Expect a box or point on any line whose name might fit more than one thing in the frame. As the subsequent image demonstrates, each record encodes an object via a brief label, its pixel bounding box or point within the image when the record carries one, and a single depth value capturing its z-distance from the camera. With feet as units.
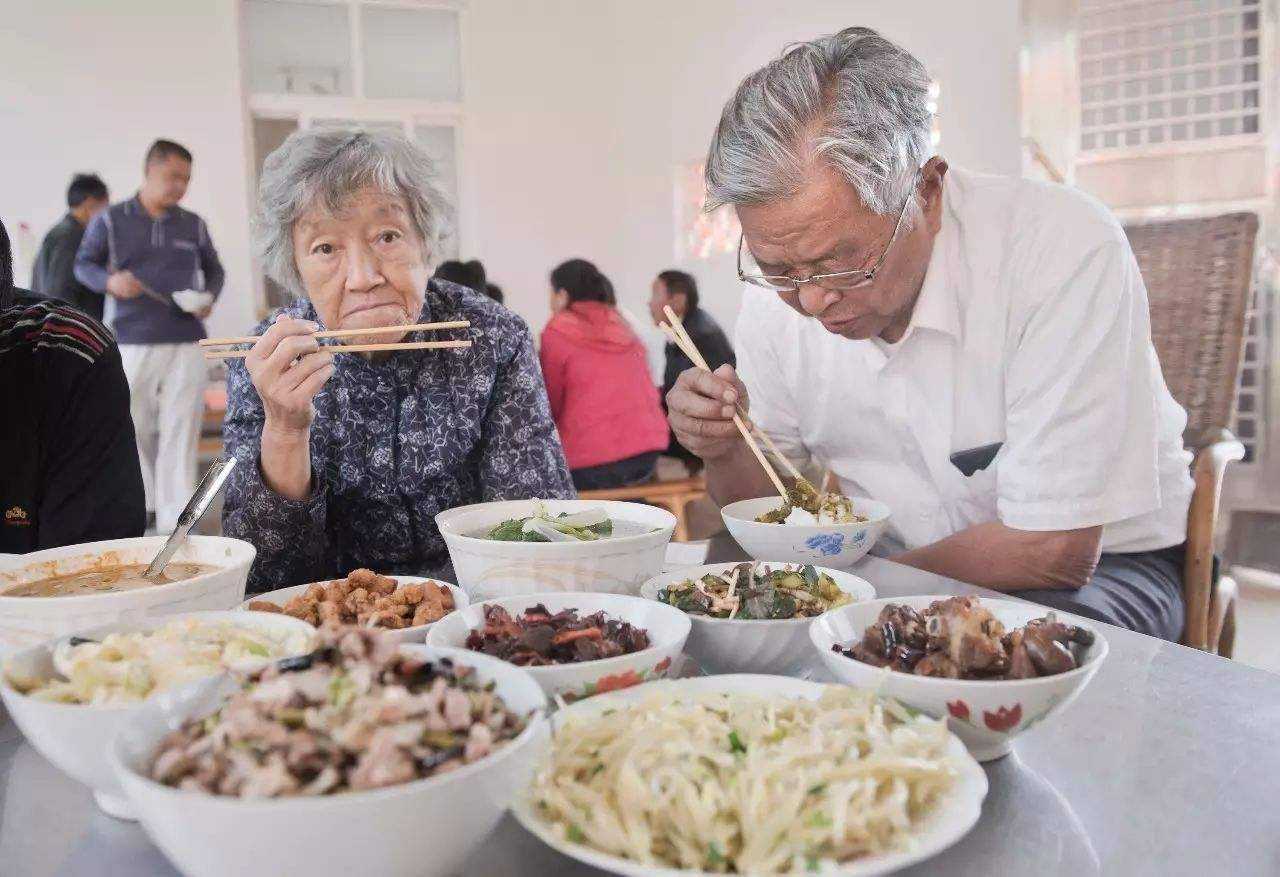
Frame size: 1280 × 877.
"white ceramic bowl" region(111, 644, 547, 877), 1.97
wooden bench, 13.77
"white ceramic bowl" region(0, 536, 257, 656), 3.15
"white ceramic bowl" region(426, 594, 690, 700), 2.96
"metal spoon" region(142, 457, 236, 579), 4.09
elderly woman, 5.97
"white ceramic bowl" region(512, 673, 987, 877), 2.12
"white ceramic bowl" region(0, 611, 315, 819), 2.43
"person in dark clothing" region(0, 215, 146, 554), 5.24
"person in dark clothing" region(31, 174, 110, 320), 19.52
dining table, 2.49
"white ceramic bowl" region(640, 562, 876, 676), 3.51
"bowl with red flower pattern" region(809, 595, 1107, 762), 2.79
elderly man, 5.53
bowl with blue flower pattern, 4.96
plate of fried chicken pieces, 3.65
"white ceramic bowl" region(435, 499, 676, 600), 3.85
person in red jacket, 14.55
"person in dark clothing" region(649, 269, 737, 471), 18.75
